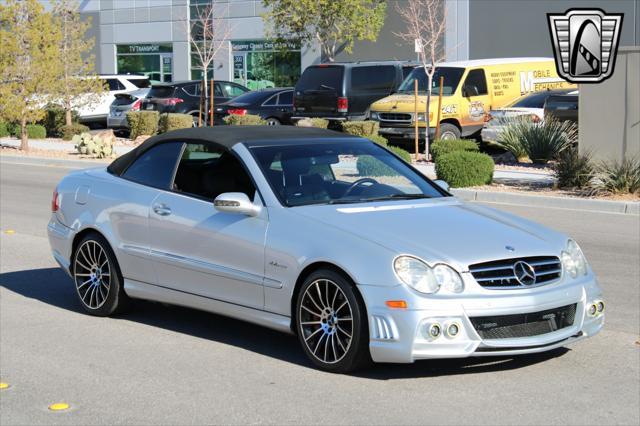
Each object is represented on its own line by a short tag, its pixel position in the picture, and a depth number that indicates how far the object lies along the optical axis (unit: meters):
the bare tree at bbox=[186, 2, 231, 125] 50.22
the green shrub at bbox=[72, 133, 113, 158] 26.12
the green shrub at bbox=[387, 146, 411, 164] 20.41
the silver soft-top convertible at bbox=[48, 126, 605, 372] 6.25
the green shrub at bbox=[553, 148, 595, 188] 18.17
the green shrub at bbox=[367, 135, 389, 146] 21.90
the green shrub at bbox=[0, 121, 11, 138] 34.16
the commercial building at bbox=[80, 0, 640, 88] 38.94
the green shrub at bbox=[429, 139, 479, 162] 20.70
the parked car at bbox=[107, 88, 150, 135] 32.78
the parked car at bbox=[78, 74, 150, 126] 35.97
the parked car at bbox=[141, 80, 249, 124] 31.53
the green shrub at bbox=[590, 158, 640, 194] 17.17
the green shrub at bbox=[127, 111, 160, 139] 29.97
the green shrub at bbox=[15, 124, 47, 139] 33.12
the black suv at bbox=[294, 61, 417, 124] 26.83
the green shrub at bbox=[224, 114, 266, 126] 26.86
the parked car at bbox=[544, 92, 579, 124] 22.91
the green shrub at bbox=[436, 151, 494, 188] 18.61
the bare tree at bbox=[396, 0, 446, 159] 39.67
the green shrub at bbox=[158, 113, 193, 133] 28.19
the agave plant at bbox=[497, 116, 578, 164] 21.59
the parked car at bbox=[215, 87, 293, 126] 28.89
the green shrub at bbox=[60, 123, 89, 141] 32.56
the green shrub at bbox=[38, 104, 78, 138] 34.53
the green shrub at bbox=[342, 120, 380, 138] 23.66
